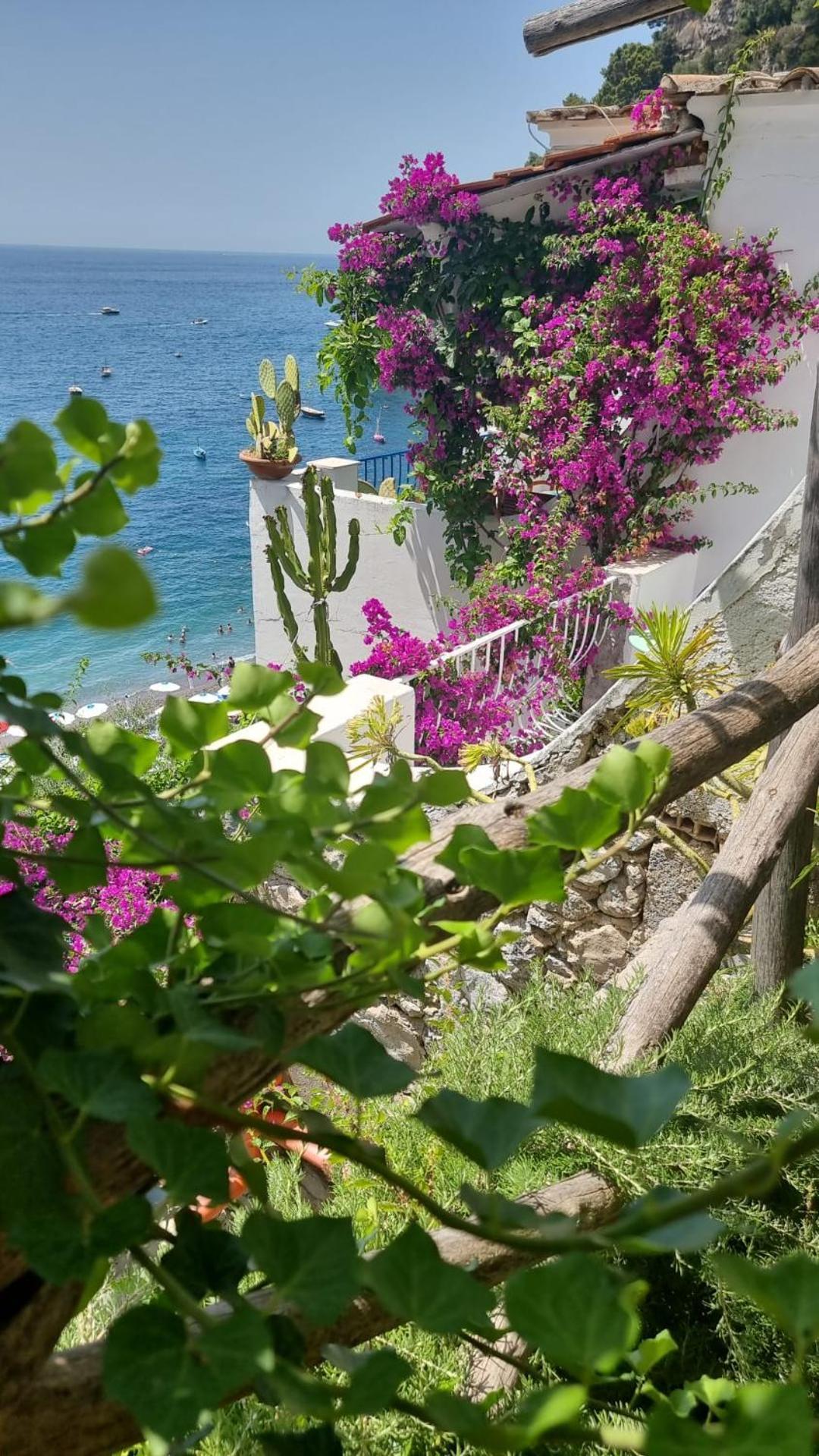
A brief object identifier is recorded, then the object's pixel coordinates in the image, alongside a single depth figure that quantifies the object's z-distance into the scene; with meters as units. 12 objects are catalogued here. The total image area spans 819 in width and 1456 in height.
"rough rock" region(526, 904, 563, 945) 3.29
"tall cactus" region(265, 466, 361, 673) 5.70
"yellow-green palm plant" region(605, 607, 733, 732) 2.32
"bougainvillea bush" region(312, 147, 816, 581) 4.33
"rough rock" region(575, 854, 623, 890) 3.14
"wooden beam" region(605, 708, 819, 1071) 1.27
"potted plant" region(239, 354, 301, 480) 6.26
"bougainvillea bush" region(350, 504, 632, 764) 4.28
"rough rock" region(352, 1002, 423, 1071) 3.40
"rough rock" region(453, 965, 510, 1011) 3.02
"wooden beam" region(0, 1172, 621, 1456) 0.31
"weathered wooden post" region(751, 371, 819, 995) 1.97
